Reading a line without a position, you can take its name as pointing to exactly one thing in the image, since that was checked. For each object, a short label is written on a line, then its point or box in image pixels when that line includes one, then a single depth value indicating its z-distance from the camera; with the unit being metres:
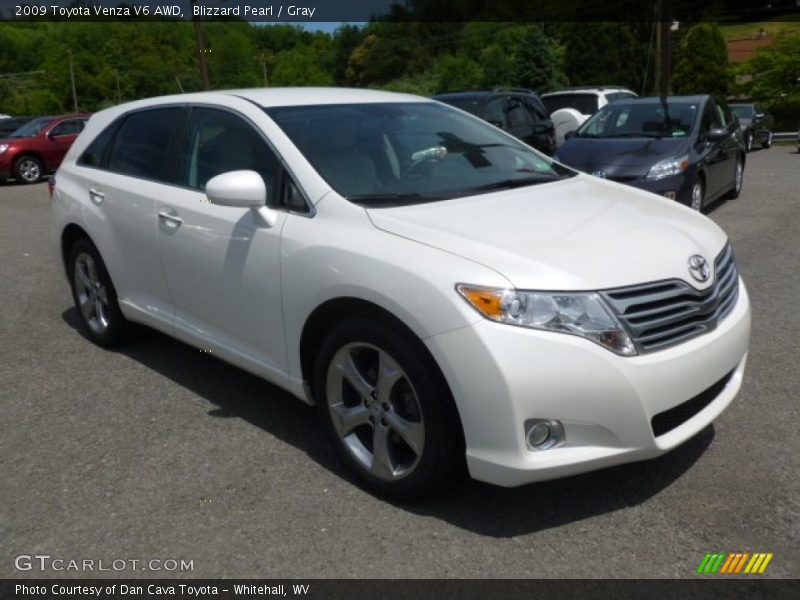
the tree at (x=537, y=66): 52.94
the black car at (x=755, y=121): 21.90
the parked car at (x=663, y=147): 8.77
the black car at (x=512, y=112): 12.46
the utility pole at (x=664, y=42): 24.02
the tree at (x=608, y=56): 52.94
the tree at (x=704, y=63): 37.53
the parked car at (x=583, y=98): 17.08
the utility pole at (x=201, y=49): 28.14
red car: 18.69
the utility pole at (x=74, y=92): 79.38
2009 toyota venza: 2.86
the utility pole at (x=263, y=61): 80.34
